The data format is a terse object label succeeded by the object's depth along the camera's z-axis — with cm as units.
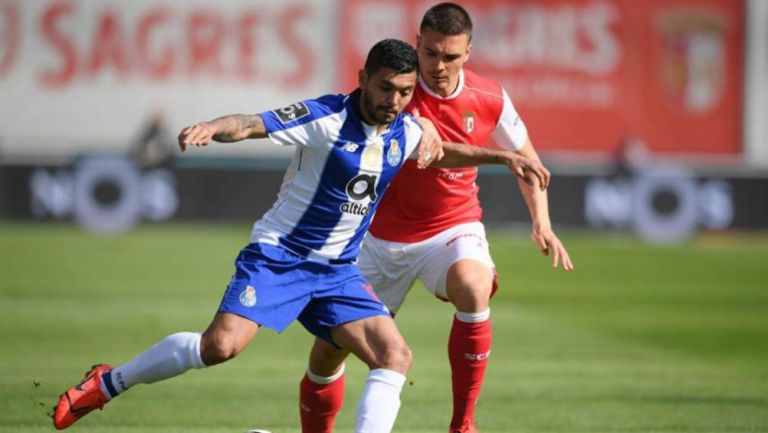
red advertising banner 6937
